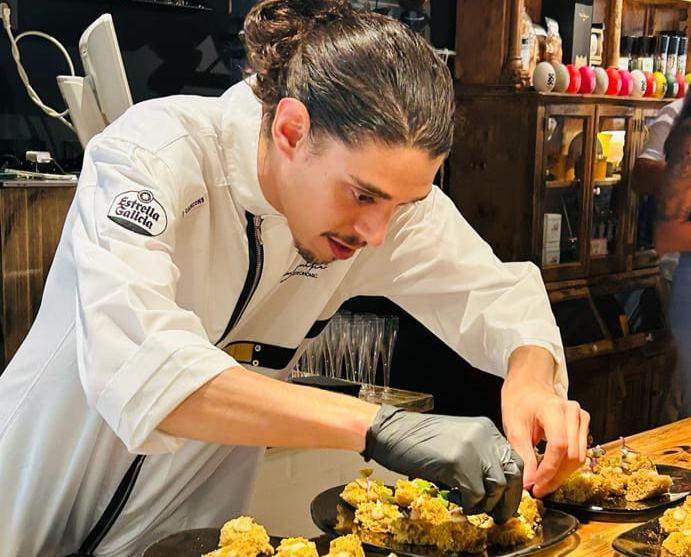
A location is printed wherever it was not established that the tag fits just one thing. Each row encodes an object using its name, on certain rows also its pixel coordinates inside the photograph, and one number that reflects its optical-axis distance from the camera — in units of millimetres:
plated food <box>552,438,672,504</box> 1576
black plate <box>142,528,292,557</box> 1306
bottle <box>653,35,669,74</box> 4766
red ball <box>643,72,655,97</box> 4547
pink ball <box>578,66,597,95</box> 4188
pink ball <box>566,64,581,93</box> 4121
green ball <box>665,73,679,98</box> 4684
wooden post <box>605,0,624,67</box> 4539
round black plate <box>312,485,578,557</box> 1349
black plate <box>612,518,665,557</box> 1353
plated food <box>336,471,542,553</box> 1362
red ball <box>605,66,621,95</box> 4352
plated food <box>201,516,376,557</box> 1254
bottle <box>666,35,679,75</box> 4801
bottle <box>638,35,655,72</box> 4730
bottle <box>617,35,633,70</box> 4715
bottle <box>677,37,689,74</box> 4855
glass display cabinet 4098
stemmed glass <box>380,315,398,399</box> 2891
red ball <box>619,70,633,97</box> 4395
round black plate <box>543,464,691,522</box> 1532
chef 1211
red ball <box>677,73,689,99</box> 4770
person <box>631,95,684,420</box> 4438
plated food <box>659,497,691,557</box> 1335
